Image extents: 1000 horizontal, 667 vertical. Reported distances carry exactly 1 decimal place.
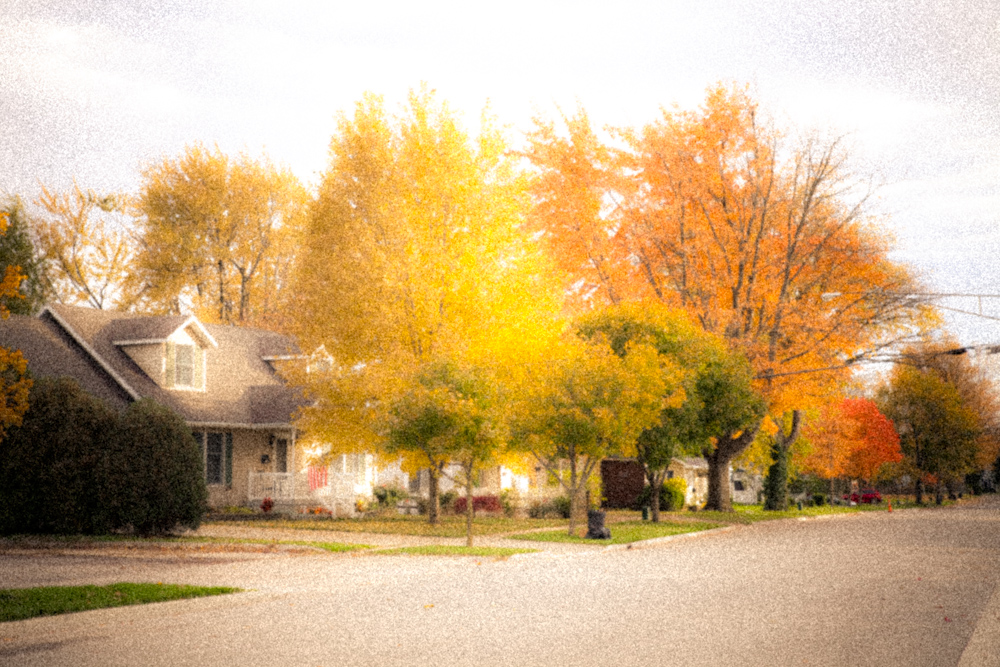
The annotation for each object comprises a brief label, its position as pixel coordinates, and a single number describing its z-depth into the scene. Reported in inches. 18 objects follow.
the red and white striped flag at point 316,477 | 1581.0
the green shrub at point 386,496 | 1659.7
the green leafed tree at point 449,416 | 994.7
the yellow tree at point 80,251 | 2023.9
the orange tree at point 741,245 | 1694.1
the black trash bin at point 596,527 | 1121.4
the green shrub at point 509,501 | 1631.4
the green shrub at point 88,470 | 1003.3
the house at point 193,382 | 1370.6
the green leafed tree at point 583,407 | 1155.3
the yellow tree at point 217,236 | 2123.5
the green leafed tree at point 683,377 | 1462.8
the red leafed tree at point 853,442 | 2649.6
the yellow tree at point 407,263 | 1295.5
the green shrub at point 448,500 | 1642.5
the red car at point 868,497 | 3132.4
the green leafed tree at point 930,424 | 3171.8
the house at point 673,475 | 2042.3
